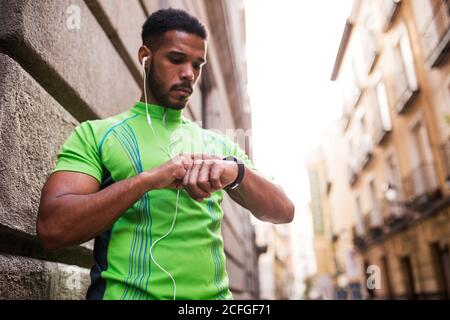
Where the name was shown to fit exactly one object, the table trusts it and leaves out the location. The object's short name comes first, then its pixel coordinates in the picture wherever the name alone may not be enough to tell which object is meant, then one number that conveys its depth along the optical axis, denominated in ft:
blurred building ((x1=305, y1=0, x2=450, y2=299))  41.73
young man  3.65
